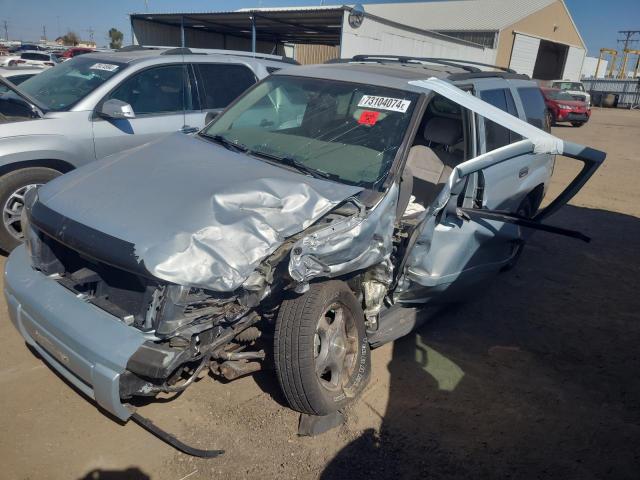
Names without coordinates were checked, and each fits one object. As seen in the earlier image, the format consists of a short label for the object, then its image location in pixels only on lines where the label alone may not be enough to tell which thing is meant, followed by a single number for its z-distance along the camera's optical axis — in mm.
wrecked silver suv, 2420
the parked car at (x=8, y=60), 16903
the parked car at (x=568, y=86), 23291
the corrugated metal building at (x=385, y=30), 13555
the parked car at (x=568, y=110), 19641
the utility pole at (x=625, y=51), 55019
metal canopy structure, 13105
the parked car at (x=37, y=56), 19928
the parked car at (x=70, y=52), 23225
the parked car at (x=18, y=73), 7062
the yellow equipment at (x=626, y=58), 53125
